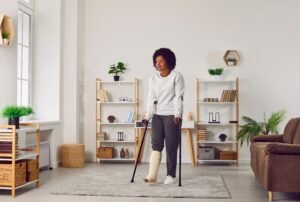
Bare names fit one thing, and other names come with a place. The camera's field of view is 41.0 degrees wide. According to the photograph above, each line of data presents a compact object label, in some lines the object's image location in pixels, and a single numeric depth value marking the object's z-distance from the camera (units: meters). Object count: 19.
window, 6.60
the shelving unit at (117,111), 7.35
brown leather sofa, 3.93
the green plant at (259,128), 6.56
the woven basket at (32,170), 4.63
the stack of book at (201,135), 7.01
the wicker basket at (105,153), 7.17
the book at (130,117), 7.23
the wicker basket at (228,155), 6.92
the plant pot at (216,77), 7.07
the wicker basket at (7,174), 4.30
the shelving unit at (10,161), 4.30
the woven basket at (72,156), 6.61
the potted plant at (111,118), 7.37
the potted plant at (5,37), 4.86
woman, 4.93
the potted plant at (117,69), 7.32
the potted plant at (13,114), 4.49
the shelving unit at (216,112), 7.18
